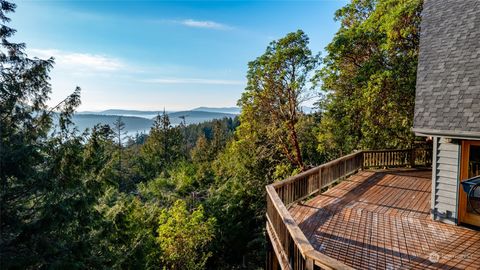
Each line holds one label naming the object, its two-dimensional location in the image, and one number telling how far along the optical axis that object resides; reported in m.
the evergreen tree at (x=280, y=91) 14.46
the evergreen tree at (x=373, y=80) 10.93
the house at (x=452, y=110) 5.78
